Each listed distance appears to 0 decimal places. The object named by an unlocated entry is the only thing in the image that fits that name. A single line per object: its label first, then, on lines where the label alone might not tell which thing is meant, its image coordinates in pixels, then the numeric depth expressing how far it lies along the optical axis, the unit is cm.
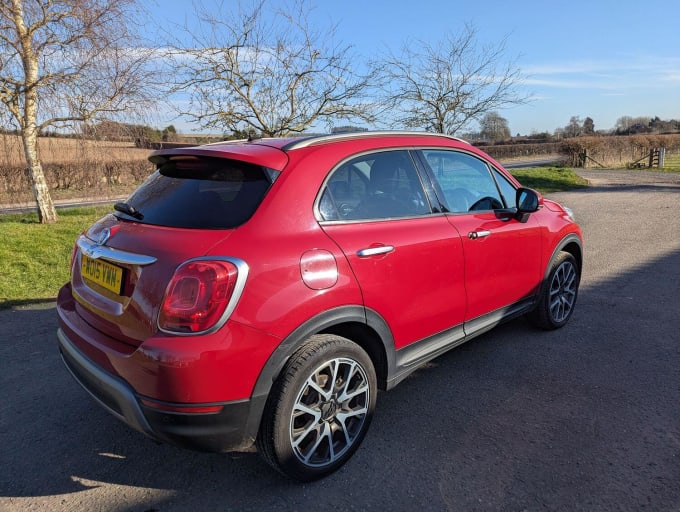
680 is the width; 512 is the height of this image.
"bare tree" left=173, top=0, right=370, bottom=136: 915
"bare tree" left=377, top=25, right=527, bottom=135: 1294
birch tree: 786
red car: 210
